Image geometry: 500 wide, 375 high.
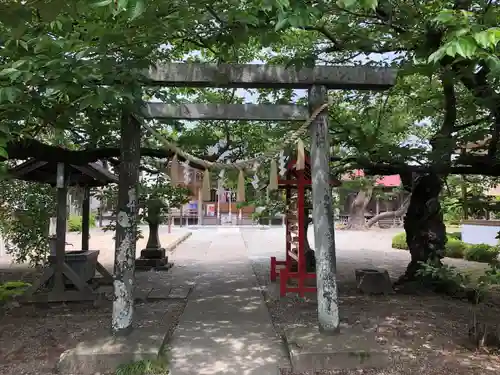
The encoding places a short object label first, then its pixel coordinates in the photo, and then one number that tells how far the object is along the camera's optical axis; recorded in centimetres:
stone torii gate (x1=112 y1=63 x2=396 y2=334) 532
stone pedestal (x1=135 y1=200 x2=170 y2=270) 1251
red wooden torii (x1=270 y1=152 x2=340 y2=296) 835
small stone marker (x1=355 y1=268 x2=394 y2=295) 863
